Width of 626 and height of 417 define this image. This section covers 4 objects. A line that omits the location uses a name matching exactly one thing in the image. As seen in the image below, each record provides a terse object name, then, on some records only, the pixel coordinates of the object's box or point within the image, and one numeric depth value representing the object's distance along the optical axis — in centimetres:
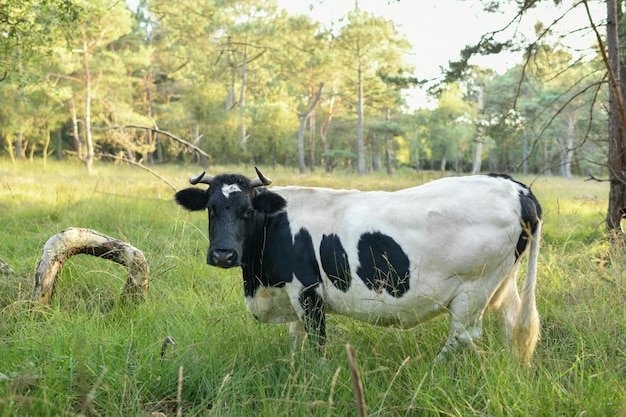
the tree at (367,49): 2878
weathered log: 438
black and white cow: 347
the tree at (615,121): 613
